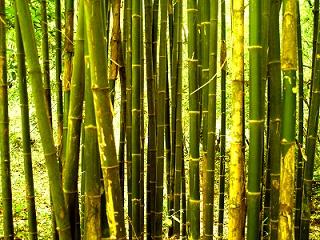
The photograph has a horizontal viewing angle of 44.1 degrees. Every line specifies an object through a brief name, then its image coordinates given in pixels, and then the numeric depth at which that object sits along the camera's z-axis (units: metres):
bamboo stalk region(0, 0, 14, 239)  2.00
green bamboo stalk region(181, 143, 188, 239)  3.56
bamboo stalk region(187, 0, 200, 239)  1.66
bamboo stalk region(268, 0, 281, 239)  1.47
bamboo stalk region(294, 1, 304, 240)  2.80
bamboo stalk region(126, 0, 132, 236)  2.35
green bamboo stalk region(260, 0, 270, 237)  1.38
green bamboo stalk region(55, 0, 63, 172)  2.10
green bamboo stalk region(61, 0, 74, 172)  1.64
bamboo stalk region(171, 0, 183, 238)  2.86
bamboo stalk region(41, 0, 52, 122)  2.27
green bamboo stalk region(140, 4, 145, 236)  2.47
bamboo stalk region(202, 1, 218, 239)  2.06
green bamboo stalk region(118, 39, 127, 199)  2.19
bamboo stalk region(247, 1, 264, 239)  1.28
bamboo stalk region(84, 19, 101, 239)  1.23
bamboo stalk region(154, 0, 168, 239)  2.52
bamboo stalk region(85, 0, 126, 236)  0.97
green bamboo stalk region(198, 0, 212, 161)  1.83
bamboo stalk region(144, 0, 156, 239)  2.35
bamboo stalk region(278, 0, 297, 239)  1.21
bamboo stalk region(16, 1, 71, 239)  1.24
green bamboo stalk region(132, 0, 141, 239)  1.96
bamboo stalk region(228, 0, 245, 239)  1.29
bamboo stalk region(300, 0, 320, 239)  2.17
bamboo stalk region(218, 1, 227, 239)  2.97
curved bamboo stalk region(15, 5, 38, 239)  1.98
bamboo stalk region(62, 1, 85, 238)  1.29
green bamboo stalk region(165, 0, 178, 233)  2.91
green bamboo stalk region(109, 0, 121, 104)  1.88
